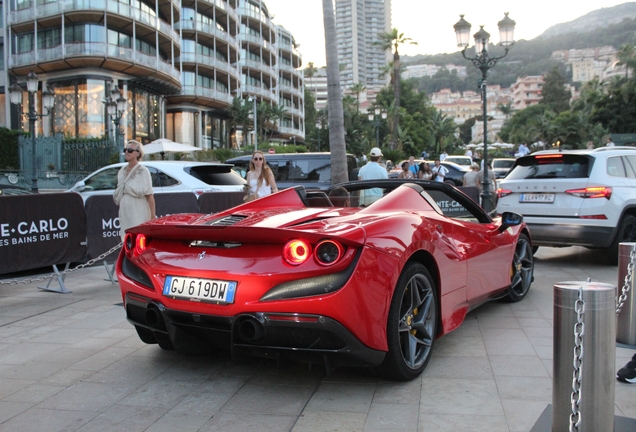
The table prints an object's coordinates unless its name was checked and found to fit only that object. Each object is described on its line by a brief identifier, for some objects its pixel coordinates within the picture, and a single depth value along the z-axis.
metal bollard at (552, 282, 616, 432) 2.69
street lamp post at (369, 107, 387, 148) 44.12
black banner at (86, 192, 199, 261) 7.98
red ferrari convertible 3.32
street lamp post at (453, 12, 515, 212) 17.02
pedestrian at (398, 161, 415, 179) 14.93
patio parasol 29.78
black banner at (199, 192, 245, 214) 9.70
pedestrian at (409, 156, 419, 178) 19.31
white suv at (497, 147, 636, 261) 8.29
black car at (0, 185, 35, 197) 14.85
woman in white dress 6.84
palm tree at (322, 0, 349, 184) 12.86
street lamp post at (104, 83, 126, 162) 30.25
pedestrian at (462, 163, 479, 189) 16.48
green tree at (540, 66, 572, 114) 133.88
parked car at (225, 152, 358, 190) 15.04
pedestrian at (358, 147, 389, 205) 10.83
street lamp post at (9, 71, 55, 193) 22.65
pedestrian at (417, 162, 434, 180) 17.69
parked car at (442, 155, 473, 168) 31.02
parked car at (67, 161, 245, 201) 11.30
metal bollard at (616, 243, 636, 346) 4.59
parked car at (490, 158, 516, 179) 30.62
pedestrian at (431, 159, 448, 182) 19.95
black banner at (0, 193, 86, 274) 6.95
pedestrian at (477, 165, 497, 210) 16.84
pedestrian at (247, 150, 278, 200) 9.05
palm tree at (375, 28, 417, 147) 57.75
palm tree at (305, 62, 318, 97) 139.40
